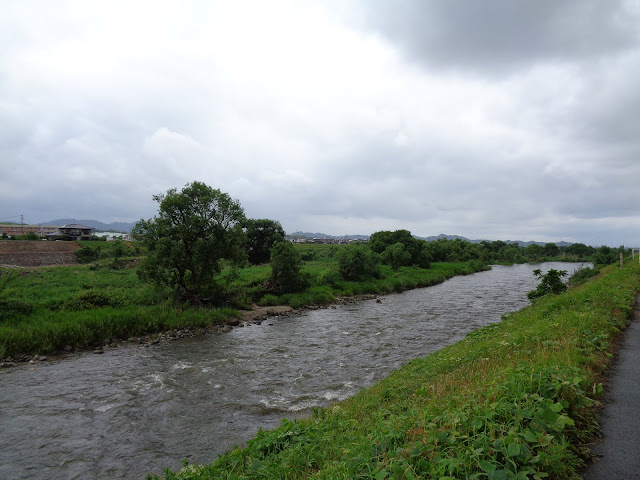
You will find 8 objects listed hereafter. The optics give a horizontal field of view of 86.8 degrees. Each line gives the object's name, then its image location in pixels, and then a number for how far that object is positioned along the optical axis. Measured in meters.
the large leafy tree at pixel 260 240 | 66.38
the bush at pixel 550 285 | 25.47
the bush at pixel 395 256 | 59.12
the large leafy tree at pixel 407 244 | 70.56
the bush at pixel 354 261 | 43.25
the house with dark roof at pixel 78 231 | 115.71
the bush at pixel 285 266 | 33.16
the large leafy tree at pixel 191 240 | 23.83
